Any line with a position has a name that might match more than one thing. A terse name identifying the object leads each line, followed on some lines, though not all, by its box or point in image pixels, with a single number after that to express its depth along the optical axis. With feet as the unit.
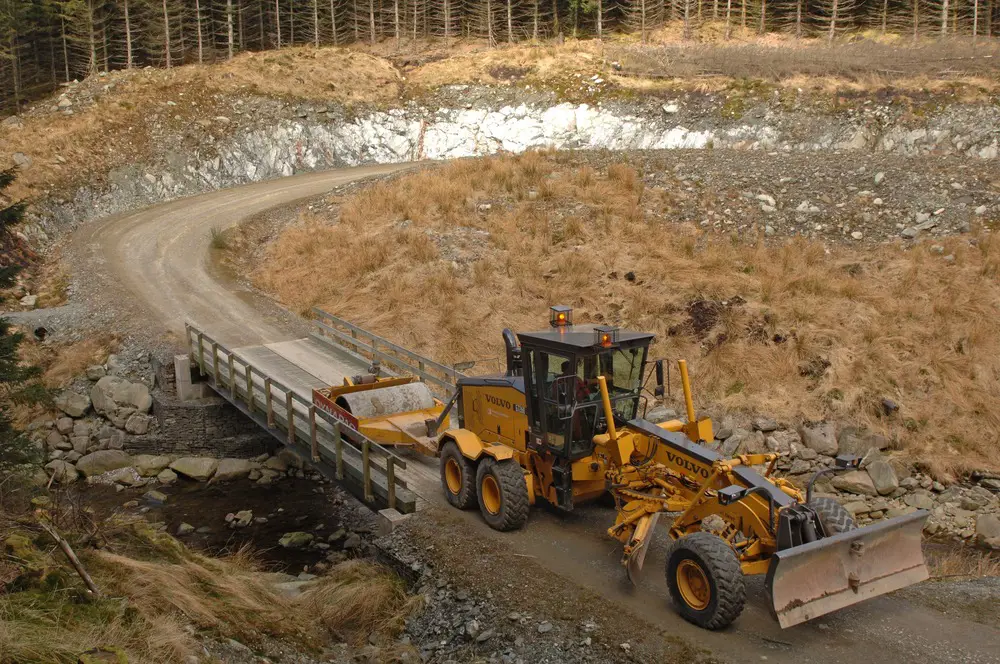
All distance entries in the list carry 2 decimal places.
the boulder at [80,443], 57.36
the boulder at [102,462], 56.03
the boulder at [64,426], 58.18
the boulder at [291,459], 58.18
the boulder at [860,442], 49.29
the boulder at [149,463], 56.59
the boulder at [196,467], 56.24
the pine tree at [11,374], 40.63
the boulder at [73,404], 59.11
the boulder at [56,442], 57.11
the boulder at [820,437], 49.85
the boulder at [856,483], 46.88
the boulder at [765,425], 51.42
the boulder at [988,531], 41.50
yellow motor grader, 26.45
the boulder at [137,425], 58.95
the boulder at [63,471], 54.54
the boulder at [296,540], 44.96
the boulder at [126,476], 55.47
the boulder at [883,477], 46.73
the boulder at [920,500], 45.16
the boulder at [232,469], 56.44
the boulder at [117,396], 59.62
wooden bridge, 39.91
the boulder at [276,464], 57.57
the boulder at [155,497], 52.13
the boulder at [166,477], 55.77
